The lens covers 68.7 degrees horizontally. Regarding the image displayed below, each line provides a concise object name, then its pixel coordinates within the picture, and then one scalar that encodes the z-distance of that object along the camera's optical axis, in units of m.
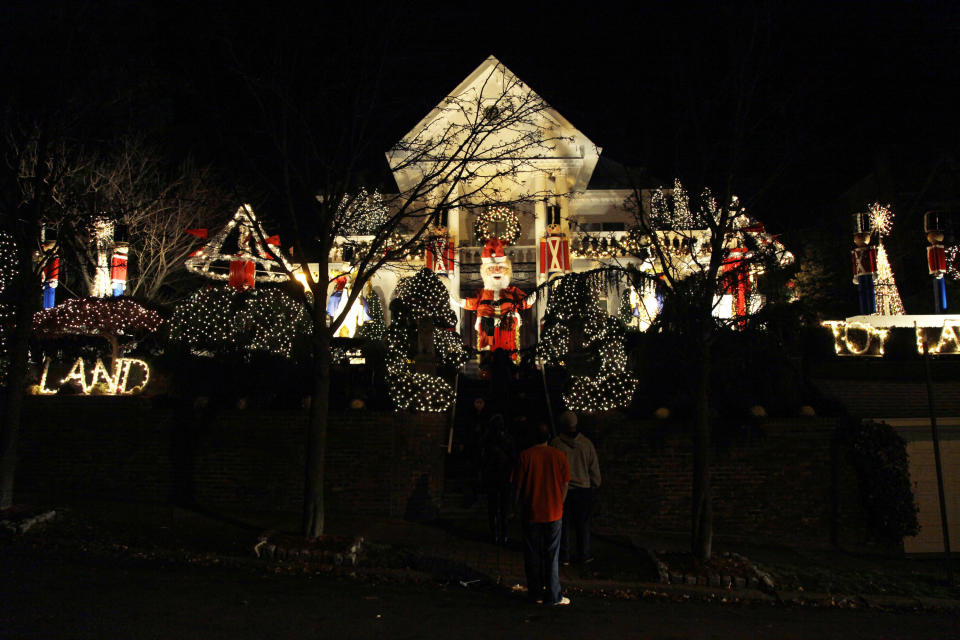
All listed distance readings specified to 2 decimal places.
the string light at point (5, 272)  14.05
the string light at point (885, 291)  19.88
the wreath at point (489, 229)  22.12
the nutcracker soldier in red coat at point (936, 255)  19.50
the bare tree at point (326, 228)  8.83
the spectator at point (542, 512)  6.58
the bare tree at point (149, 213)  18.66
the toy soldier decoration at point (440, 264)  18.75
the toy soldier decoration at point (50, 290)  13.09
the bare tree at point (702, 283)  8.73
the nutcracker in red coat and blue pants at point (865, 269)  19.80
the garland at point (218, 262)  18.61
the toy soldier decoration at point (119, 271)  16.91
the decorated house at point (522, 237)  19.88
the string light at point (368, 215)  9.63
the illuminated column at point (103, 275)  17.51
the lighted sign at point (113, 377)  14.32
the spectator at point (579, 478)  8.40
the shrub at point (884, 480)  10.47
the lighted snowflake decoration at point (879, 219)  20.66
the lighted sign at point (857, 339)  16.33
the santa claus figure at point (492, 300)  19.36
